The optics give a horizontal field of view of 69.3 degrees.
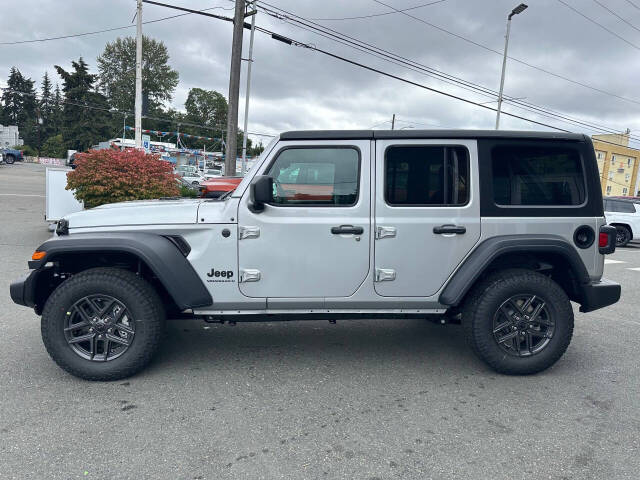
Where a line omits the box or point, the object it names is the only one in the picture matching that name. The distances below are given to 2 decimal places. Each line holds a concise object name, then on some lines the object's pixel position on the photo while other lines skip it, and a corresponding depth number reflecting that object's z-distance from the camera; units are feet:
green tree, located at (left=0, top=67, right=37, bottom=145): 295.07
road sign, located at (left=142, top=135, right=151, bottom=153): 62.56
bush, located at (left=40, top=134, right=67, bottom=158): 244.22
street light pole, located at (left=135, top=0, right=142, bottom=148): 48.42
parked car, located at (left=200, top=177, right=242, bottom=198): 31.99
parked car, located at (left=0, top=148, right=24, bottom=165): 151.12
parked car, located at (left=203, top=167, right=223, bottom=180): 129.04
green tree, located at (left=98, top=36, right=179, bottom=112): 238.27
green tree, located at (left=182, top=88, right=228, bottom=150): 322.34
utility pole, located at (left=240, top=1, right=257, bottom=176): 70.38
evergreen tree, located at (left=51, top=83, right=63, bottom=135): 279.04
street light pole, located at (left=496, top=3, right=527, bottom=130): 69.82
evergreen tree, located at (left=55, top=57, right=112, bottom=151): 230.27
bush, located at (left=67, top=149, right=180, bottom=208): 30.71
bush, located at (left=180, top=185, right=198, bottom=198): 44.60
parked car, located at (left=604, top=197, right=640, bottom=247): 46.14
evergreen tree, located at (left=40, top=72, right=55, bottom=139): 282.36
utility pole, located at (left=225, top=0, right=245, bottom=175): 46.70
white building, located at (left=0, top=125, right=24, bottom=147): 194.39
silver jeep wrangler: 11.30
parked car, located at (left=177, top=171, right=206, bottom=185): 113.54
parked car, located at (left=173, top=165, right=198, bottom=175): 131.05
